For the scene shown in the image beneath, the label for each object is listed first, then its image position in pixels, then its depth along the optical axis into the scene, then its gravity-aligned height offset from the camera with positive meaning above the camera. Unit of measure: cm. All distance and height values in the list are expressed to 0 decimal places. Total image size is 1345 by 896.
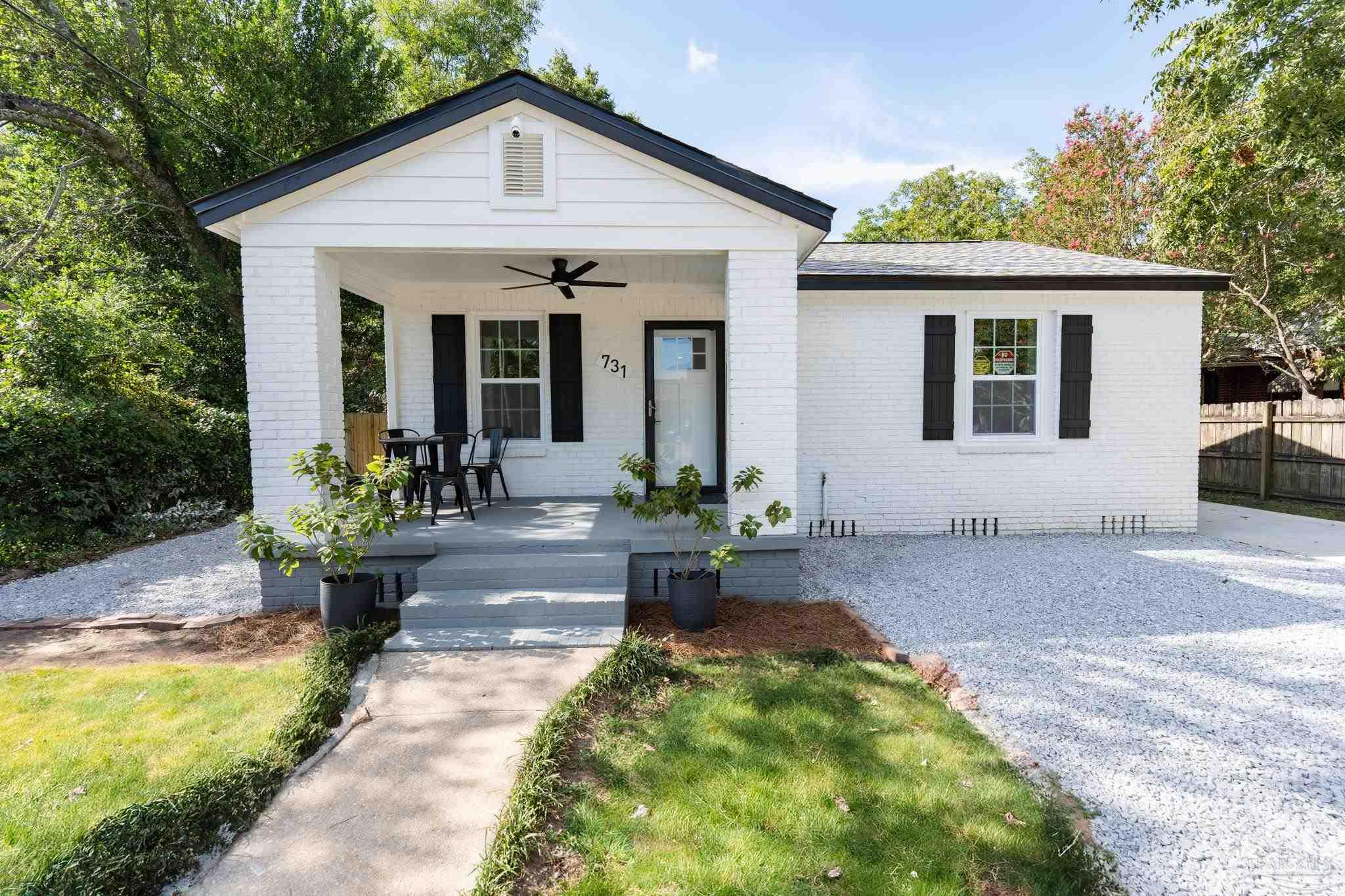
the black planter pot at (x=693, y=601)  438 -125
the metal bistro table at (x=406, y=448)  609 -27
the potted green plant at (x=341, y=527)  410 -69
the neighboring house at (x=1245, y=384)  1555 +86
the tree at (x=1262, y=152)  773 +358
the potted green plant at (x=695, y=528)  438 -78
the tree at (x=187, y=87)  980 +559
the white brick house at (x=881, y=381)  729 +44
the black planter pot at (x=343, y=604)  424 -122
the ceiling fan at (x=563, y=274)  585 +137
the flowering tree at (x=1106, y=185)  1355 +506
